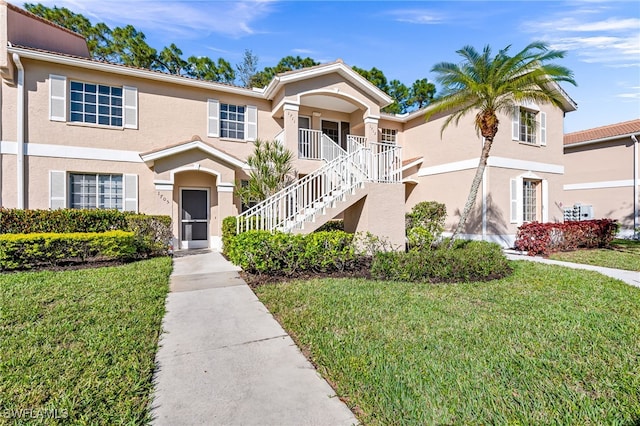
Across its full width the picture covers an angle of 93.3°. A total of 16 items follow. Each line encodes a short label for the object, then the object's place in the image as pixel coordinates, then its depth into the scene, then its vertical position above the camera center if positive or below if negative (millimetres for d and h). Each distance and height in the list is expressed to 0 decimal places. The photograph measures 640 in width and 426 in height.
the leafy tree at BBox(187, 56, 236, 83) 21450 +10428
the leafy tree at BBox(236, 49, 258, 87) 24031 +11691
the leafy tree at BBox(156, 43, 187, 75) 20438 +10512
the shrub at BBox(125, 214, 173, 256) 9594 -624
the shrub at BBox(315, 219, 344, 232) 12148 -551
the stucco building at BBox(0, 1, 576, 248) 9656 +2637
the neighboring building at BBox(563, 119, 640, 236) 16344 +2315
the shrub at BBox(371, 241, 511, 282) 6934 -1269
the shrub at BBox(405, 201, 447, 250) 13984 -70
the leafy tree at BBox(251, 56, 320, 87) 23625 +11494
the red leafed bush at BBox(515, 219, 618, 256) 11383 -926
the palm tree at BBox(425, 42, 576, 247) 8758 +4009
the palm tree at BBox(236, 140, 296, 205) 10469 +1406
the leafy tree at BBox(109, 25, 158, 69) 18609 +10407
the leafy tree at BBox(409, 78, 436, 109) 26047 +10469
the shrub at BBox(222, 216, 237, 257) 9558 -593
